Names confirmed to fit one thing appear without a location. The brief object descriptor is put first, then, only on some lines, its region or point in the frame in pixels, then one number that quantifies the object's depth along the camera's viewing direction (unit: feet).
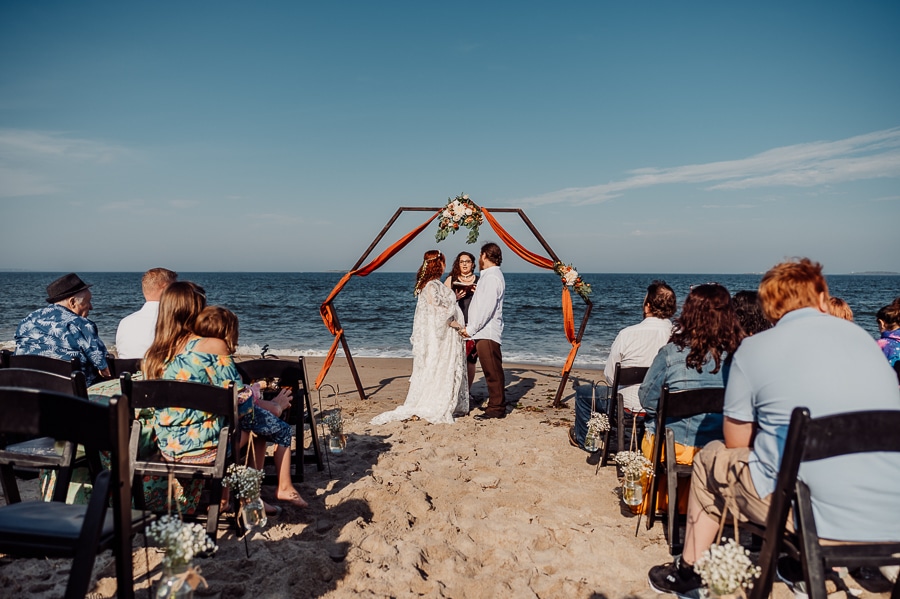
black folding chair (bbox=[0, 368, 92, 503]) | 10.39
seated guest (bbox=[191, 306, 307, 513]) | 11.72
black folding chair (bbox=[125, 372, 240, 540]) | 10.28
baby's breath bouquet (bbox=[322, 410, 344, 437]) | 16.92
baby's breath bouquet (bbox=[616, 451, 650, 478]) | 12.44
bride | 23.08
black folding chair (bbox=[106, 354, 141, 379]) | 14.99
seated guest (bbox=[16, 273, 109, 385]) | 15.02
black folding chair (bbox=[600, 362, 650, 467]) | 15.01
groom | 23.57
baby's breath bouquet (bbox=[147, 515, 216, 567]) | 7.60
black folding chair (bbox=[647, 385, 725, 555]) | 11.17
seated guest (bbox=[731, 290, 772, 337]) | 13.41
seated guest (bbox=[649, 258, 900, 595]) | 7.70
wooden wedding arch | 25.49
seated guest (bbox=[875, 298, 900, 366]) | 17.56
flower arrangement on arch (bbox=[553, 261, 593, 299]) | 25.34
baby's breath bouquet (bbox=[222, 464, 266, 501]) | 10.79
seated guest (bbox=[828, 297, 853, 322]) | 16.10
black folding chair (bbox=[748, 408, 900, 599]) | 7.22
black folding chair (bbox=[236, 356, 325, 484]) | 14.79
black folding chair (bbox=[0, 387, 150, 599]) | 6.87
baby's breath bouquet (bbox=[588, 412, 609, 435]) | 15.92
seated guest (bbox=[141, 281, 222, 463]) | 11.16
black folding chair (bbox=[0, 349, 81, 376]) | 13.70
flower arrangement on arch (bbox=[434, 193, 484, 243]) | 25.26
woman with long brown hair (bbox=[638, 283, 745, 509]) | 12.03
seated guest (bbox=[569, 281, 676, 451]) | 15.37
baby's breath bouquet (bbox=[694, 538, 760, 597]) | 7.25
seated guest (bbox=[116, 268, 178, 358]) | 16.21
